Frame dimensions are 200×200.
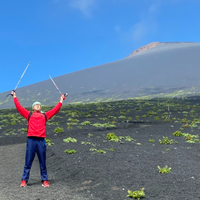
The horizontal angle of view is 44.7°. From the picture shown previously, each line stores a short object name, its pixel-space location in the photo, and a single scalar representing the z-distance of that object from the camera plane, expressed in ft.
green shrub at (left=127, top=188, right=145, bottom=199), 21.07
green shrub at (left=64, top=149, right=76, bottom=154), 36.48
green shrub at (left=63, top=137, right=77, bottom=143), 45.22
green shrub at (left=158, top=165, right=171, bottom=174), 27.66
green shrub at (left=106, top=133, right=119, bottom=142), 45.87
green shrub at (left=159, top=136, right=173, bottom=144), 44.20
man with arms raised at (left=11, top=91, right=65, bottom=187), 23.08
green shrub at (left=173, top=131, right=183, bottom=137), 52.75
